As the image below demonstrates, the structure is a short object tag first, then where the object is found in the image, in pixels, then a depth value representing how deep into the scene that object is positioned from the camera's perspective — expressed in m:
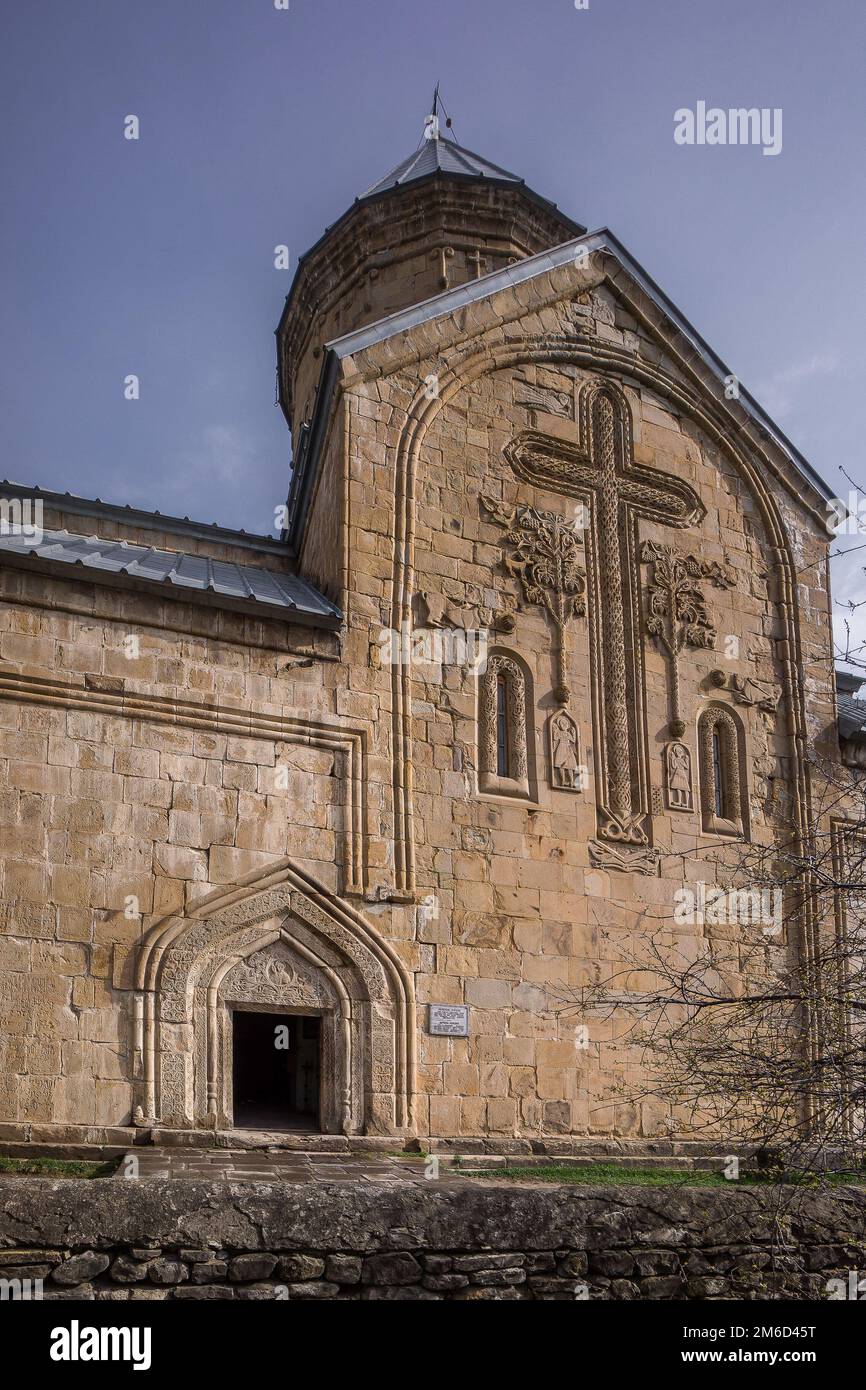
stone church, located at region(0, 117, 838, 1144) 10.62
